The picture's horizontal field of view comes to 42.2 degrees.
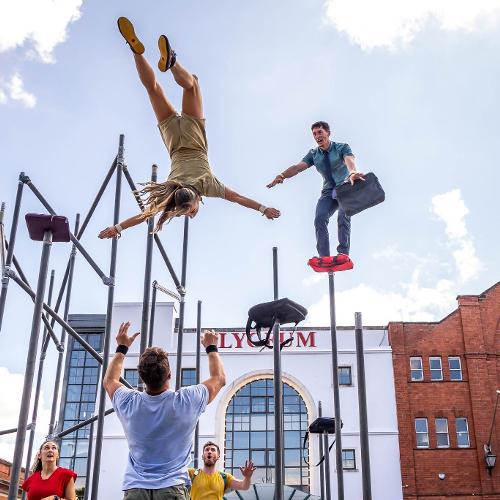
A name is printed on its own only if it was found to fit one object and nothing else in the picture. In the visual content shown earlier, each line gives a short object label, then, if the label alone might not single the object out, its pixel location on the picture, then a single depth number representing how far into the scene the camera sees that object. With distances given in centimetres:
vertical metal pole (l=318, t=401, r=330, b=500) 1179
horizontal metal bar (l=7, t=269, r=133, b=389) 588
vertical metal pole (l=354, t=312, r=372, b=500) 461
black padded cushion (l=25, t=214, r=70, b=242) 468
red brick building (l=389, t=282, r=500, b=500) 2381
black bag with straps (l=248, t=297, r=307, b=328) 557
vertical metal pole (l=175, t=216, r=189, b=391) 798
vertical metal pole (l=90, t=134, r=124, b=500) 533
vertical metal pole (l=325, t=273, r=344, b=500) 564
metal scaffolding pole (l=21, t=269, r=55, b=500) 759
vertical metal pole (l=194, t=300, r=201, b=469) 887
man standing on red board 659
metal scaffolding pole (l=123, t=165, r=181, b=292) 711
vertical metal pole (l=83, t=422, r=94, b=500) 590
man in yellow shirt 534
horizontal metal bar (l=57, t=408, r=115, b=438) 629
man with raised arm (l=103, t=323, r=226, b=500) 286
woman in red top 484
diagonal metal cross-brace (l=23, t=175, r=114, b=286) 611
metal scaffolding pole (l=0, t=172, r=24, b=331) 625
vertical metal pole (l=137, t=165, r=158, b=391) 616
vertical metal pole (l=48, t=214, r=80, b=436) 785
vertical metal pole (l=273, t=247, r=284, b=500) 507
